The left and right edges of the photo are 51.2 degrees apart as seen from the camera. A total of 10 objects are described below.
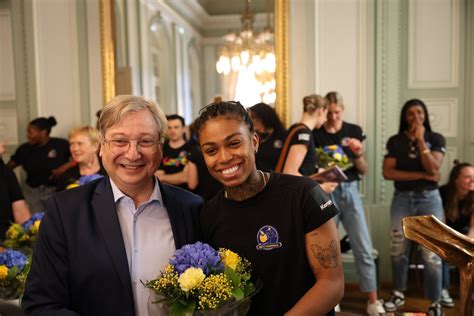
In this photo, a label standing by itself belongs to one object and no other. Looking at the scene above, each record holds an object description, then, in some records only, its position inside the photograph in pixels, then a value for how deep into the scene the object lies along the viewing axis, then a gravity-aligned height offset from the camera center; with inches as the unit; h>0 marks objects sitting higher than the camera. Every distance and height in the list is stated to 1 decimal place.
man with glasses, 52.1 -12.8
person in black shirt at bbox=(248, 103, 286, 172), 132.0 -5.8
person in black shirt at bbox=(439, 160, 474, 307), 147.4 -28.8
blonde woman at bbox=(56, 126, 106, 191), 126.3 -10.8
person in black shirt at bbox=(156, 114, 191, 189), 159.9 -13.8
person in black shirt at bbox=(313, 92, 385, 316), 146.5 -25.0
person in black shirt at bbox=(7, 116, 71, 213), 181.6 -14.8
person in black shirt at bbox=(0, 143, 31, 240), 114.0 -19.5
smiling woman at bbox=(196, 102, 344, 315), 53.9 -12.6
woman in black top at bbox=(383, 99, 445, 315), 139.9 -20.7
